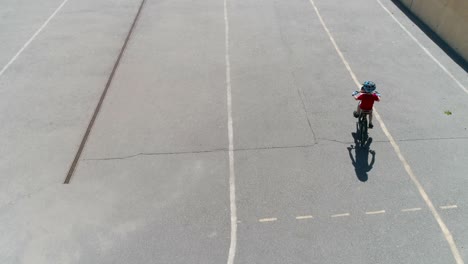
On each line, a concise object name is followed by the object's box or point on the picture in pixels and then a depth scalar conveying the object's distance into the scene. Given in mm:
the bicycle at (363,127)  8120
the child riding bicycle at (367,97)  7785
